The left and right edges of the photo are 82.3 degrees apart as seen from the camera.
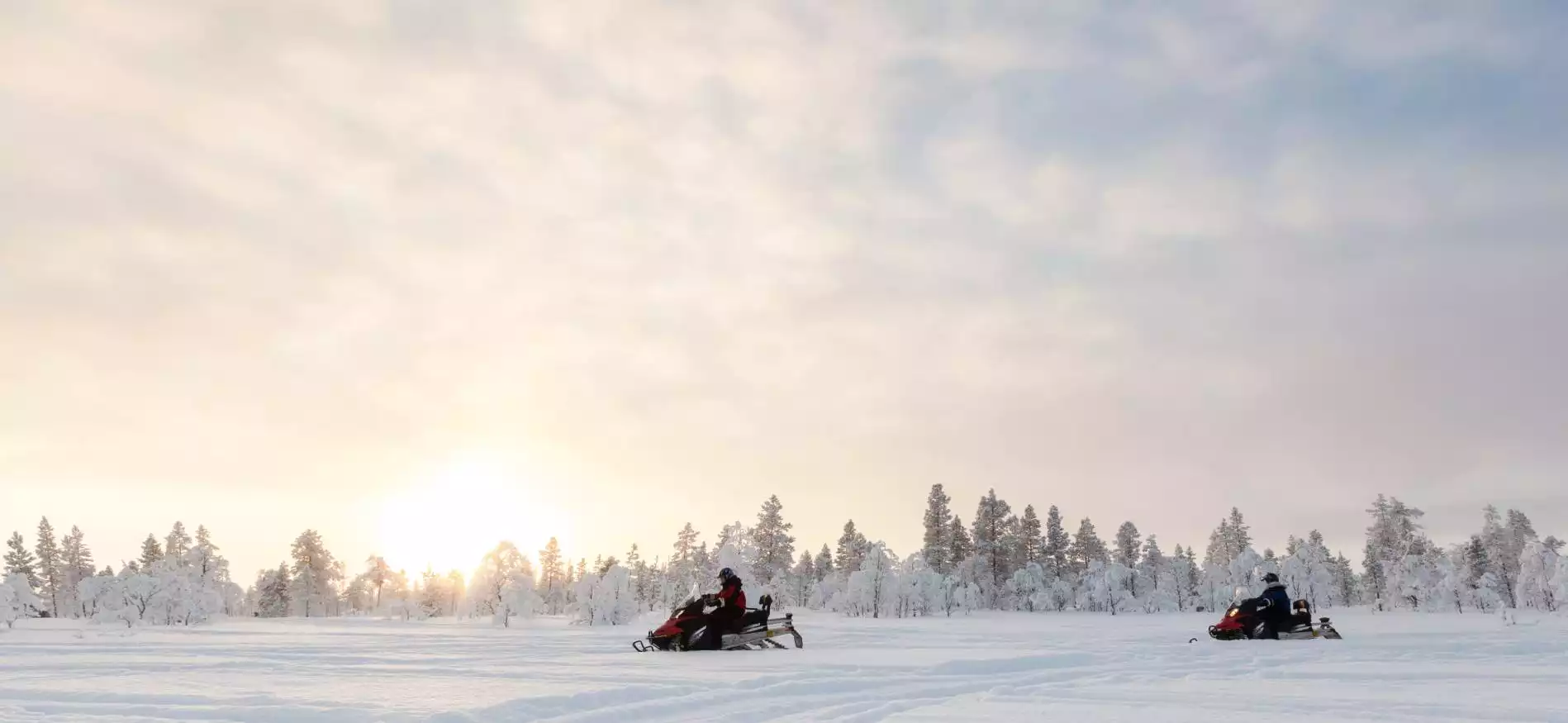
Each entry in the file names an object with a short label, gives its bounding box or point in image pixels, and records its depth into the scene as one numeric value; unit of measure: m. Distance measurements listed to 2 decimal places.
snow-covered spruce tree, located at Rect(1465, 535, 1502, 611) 81.12
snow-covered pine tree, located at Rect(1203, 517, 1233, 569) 104.81
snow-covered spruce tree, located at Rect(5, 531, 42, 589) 84.62
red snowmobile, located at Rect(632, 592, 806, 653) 21.09
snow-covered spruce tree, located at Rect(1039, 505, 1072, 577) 94.06
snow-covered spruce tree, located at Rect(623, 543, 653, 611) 115.44
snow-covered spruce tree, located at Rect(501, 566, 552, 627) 56.66
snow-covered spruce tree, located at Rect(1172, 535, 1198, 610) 97.80
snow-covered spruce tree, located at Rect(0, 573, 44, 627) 47.20
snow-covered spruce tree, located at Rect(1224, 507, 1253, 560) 104.25
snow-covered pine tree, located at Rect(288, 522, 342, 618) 88.25
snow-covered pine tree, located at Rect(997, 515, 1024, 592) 93.50
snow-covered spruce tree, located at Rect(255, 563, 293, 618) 86.12
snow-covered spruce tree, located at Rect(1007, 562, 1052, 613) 87.81
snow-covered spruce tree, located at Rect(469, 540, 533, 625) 67.50
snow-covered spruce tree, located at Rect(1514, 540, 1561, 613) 76.38
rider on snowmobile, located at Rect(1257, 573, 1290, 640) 25.05
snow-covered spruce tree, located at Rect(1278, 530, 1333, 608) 86.00
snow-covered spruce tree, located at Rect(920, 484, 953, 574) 90.06
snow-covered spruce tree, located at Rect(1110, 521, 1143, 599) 94.75
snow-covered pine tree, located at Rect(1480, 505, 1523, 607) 88.38
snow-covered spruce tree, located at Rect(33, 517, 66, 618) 88.19
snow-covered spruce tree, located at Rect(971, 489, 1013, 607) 91.06
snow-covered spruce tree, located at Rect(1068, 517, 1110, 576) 95.38
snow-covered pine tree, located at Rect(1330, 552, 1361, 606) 125.94
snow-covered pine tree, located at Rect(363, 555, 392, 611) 108.31
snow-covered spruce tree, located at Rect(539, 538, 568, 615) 119.51
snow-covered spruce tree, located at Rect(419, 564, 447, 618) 88.51
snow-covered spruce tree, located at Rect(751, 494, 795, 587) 86.38
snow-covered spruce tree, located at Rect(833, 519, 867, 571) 95.94
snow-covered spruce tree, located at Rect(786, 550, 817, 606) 91.56
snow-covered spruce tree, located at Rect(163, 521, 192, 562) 85.19
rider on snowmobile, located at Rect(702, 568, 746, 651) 21.33
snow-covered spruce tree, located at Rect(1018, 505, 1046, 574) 95.44
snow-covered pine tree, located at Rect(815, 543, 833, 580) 106.38
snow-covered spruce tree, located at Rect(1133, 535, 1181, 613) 89.44
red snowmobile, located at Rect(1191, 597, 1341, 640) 24.80
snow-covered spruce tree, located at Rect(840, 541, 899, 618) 73.38
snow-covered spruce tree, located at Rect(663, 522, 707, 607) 88.27
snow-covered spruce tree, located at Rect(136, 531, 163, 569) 85.56
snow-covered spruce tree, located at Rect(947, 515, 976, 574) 92.38
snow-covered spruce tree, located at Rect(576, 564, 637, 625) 52.41
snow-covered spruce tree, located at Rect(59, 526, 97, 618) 89.88
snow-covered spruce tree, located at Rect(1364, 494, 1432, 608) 87.06
